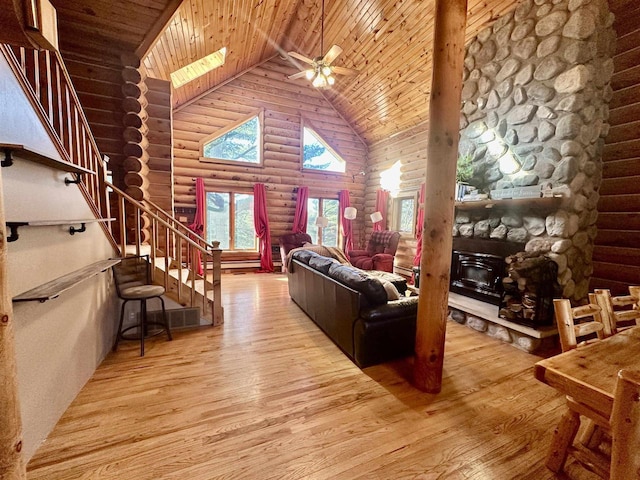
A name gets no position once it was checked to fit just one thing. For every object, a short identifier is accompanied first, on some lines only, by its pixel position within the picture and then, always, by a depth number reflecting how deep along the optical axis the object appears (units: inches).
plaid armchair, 225.9
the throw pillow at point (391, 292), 103.7
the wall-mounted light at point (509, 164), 133.8
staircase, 68.8
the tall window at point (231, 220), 256.4
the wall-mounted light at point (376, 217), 288.7
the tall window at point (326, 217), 295.8
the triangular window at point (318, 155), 287.9
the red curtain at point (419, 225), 233.3
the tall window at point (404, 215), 260.8
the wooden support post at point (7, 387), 30.6
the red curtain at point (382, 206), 288.8
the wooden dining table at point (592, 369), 39.4
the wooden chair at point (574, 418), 52.2
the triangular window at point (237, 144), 250.7
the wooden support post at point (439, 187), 76.8
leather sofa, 94.3
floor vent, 122.6
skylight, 188.4
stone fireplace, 112.4
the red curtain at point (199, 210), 242.4
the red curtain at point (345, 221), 301.2
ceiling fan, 146.9
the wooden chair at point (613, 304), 62.1
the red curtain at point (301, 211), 276.8
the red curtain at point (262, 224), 263.0
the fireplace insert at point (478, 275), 134.0
